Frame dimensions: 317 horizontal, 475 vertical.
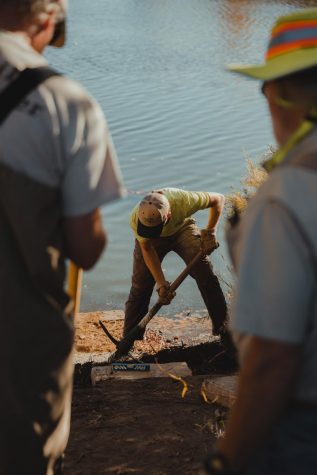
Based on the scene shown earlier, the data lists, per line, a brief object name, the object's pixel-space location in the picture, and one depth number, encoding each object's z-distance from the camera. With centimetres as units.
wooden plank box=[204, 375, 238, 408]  482
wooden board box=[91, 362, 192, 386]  570
